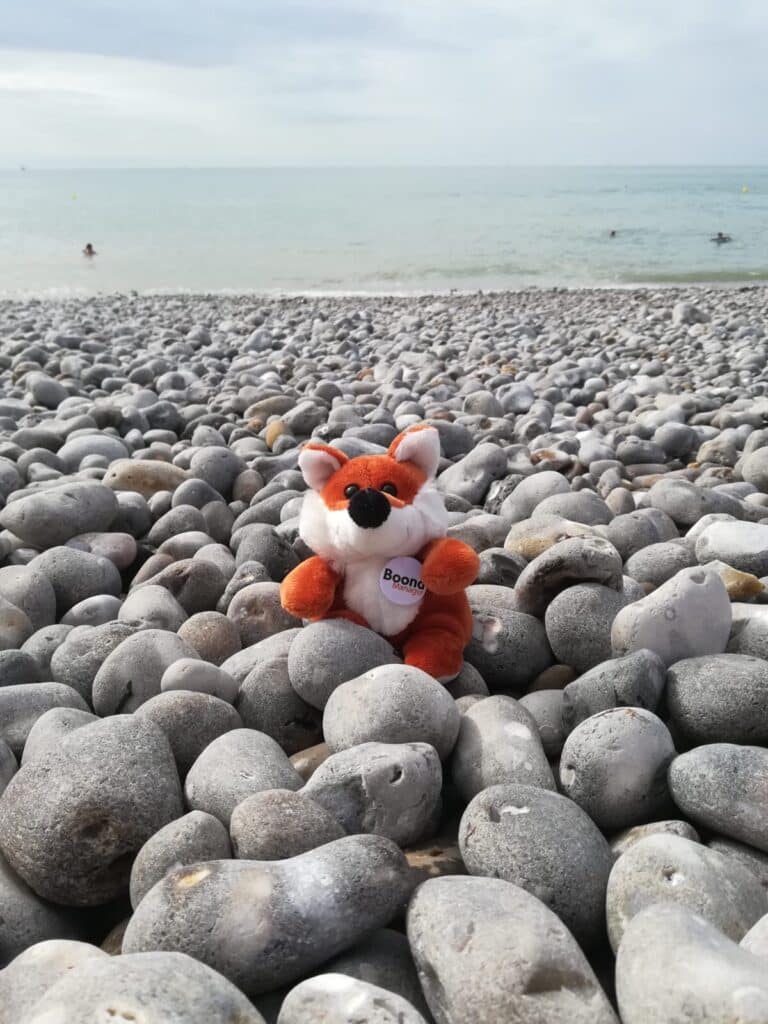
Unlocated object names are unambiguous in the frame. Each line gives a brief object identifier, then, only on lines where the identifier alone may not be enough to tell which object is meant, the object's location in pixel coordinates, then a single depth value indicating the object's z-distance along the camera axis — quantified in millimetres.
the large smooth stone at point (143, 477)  785
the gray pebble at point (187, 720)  387
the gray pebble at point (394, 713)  364
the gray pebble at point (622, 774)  337
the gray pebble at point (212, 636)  491
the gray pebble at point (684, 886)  271
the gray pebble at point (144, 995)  216
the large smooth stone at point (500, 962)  235
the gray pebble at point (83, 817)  316
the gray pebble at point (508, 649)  464
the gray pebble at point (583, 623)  449
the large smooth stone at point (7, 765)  382
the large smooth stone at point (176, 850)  300
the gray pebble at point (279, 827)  301
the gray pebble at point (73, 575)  594
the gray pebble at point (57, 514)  667
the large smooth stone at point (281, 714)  427
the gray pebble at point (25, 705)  413
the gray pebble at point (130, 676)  439
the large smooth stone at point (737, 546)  539
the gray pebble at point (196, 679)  419
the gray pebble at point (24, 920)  310
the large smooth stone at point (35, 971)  253
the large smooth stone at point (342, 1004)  229
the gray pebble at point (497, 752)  357
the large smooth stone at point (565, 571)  464
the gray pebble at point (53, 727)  381
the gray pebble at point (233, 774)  343
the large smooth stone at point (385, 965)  265
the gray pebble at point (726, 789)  312
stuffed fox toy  437
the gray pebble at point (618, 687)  379
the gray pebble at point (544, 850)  289
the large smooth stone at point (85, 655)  471
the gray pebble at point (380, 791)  331
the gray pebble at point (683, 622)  413
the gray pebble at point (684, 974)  212
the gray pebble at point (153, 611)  524
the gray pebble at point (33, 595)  560
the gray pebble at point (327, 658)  417
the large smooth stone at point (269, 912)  261
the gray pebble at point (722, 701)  362
